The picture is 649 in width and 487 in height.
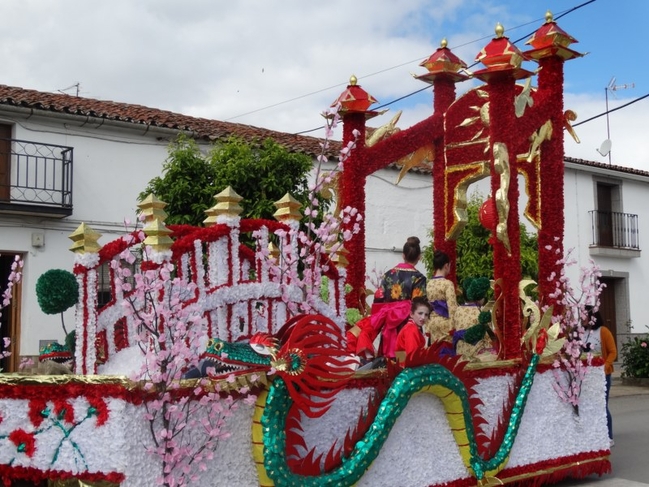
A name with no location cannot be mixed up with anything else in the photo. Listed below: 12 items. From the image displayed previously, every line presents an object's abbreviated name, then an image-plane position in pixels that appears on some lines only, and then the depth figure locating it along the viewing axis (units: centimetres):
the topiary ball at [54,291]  448
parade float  395
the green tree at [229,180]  1113
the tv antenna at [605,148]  2002
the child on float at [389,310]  604
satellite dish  2002
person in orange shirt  859
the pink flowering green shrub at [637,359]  1653
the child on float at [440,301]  718
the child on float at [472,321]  687
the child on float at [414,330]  567
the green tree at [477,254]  1370
